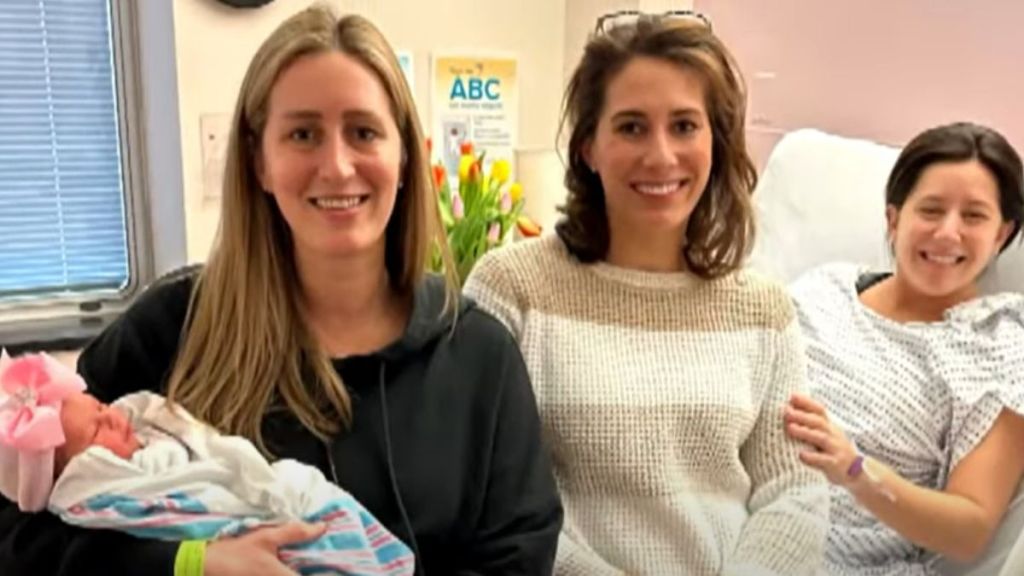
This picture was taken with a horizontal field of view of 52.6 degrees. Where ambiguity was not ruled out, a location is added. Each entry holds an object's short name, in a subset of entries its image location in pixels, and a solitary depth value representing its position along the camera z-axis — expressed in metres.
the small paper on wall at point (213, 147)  2.17
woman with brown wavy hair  1.35
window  2.23
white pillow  1.86
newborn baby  1.11
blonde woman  1.23
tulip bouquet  2.10
